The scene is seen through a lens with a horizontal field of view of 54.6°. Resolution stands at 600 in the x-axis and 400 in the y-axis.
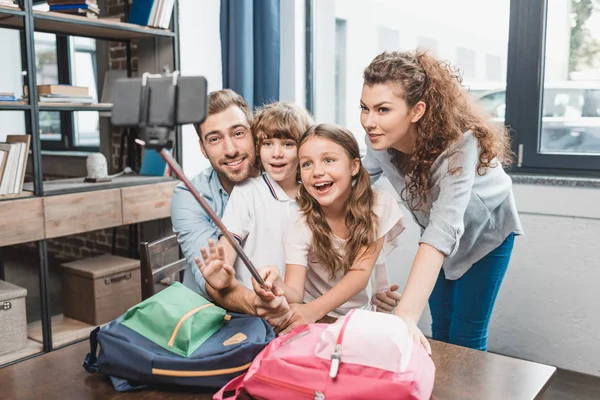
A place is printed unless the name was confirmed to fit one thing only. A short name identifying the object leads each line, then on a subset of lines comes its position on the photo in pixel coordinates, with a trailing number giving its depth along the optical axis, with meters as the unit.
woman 1.40
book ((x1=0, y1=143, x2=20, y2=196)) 2.48
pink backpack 0.84
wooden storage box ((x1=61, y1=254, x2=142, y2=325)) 2.88
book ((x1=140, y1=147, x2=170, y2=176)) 3.18
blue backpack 0.97
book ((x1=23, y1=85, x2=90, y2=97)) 2.72
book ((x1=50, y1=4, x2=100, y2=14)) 2.75
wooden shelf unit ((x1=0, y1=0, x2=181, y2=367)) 2.47
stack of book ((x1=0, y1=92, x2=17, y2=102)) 2.49
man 1.58
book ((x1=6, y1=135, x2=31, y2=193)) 2.51
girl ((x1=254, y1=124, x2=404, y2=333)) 1.39
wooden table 0.97
